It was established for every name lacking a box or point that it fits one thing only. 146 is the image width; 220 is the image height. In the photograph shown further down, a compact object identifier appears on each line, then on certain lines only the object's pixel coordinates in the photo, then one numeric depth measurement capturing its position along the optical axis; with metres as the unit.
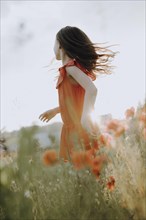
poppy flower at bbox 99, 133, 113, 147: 2.67
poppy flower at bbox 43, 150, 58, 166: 2.42
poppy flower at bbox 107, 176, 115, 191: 2.74
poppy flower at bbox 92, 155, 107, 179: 2.52
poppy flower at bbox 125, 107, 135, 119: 3.61
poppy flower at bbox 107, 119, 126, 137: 2.79
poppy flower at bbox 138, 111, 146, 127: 2.97
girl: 3.32
